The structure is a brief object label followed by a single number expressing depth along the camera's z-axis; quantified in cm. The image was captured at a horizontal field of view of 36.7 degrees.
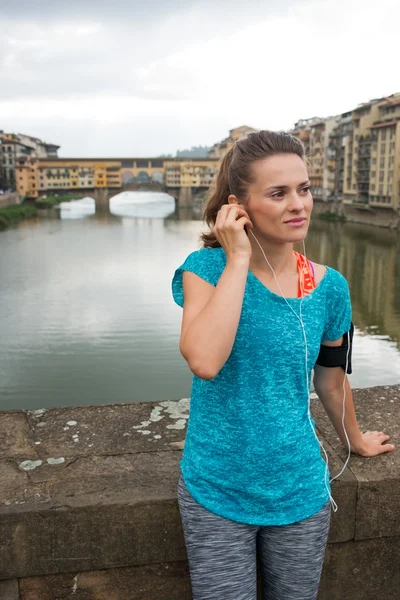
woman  105
